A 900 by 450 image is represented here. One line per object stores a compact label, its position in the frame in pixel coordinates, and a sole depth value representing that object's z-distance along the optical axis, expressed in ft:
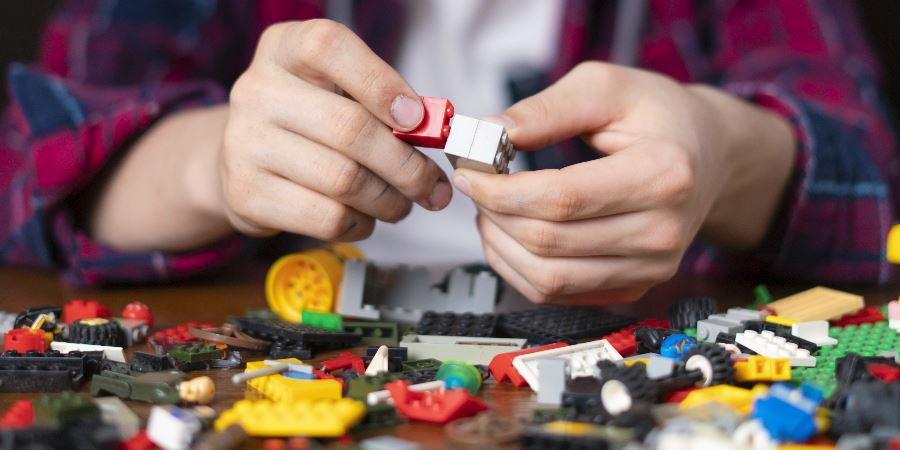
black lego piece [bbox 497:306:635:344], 2.39
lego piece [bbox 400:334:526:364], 2.23
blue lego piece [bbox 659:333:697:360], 2.08
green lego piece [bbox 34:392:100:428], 1.63
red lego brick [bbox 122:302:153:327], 2.69
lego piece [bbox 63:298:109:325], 2.67
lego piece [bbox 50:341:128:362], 2.26
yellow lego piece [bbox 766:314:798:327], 2.37
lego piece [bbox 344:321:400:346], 2.55
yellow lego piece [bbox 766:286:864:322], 2.56
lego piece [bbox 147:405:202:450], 1.59
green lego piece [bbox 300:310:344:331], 2.57
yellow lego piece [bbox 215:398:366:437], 1.63
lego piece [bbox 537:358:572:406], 1.85
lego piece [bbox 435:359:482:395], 1.96
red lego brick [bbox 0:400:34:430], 1.65
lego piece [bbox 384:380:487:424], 1.74
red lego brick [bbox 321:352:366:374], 2.15
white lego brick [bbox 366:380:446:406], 1.81
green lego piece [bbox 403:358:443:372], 2.12
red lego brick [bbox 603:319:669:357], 2.22
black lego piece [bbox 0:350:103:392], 1.99
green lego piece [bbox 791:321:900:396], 1.98
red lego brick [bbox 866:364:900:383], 1.84
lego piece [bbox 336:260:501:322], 2.76
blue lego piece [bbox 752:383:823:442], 1.53
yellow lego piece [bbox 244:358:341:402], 1.85
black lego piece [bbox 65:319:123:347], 2.36
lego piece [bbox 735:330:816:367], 2.07
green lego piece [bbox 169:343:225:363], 2.19
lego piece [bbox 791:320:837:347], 2.28
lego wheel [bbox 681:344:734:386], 1.89
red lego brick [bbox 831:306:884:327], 2.60
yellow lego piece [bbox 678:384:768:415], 1.73
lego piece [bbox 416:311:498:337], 2.46
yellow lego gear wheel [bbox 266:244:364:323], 2.79
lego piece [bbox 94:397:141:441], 1.67
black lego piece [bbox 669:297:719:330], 2.41
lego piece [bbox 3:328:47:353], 2.26
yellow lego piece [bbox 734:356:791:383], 1.93
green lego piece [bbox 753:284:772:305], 2.81
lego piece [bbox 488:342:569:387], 2.03
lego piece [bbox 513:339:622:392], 1.96
